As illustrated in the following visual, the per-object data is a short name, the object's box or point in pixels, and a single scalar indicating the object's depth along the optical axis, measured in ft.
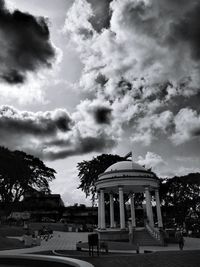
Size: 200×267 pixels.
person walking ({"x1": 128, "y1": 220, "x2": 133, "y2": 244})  109.38
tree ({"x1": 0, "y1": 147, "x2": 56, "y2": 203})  203.41
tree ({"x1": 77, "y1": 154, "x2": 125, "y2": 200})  204.23
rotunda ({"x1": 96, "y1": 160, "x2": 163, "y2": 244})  122.62
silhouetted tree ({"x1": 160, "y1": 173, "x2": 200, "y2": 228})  200.75
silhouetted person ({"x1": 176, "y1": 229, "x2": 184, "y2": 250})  83.66
